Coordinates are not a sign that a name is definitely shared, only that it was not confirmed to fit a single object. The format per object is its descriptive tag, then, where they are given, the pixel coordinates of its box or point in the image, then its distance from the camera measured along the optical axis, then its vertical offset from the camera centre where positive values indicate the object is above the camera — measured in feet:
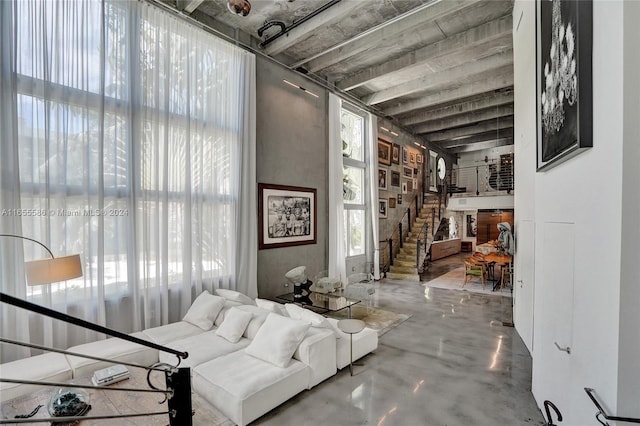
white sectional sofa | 9.22 -5.25
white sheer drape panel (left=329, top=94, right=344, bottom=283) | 24.77 +1.05
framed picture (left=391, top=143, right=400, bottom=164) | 34.67 +6.32
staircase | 30.94 -4.86
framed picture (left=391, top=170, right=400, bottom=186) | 34.86 +3.52
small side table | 11.70 -4.66
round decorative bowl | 7.29 -4.81
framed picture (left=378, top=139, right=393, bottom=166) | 32.42 +6.14
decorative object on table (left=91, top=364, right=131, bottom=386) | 8.92 -4.96
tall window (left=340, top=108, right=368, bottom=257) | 28.25 +2.74
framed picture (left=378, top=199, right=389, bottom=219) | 32.63 +0.02
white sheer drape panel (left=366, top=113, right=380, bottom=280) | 29.91 +2.11
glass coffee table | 16.87 -5.47
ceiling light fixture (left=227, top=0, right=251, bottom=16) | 12.93 +8.80
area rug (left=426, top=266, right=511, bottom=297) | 25.13 -7.02
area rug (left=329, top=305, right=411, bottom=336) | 17.24 -6.72
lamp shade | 9.27 -1.86
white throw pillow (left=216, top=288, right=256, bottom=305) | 14.88 -4.34
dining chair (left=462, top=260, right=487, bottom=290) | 25.89 -5.50
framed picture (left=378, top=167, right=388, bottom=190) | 32.45 +3.33
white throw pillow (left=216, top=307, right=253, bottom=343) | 12.35 -4.82
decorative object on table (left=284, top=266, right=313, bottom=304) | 17.89 -4.55
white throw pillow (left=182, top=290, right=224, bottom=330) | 13.66 -4.67
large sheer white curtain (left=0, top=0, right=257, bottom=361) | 11.05 +2.23
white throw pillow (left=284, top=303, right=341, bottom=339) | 12.09 -4.40
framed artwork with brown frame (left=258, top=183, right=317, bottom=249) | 19.84 -0.46
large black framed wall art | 5.53 +2.75
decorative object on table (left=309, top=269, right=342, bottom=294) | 19.22 -4.92
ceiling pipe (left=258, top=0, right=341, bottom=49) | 15.61 +10.53
